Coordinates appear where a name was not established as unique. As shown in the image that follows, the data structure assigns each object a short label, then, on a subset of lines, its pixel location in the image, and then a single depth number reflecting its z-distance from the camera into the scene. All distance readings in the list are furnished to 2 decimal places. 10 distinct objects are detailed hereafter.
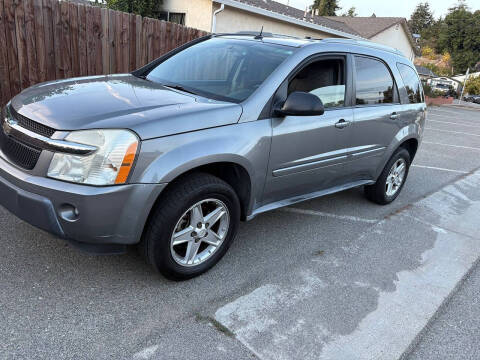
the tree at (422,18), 114.00
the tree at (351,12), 77.78
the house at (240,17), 12.90
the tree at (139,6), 14.49
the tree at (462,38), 73.75
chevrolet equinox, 2.46
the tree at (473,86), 52.79
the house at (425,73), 50.38
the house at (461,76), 57.36
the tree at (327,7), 63.91
